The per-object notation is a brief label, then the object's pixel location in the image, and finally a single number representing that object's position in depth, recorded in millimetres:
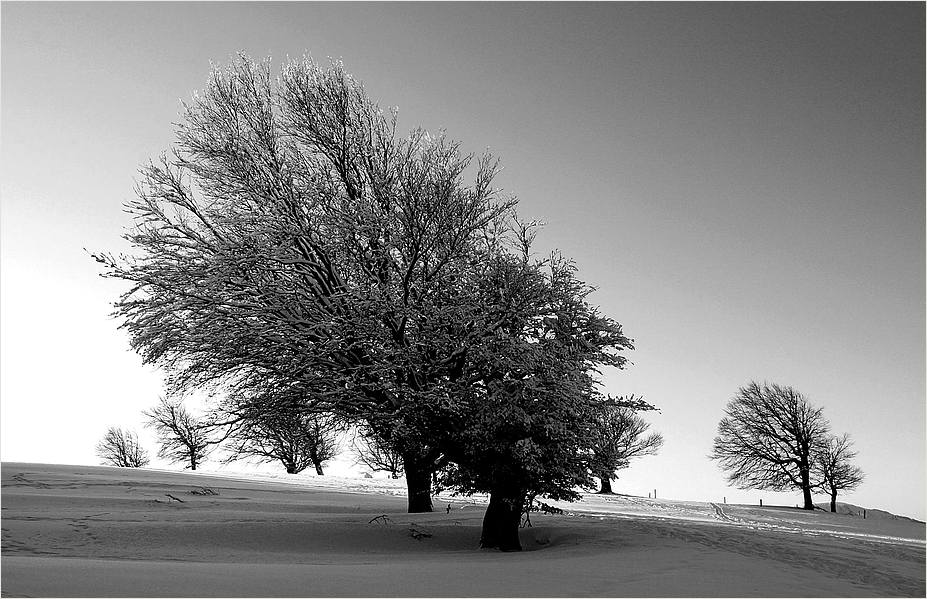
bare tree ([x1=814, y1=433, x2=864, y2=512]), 40156
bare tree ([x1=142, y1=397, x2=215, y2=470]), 44062
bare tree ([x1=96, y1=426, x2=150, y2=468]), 55500
